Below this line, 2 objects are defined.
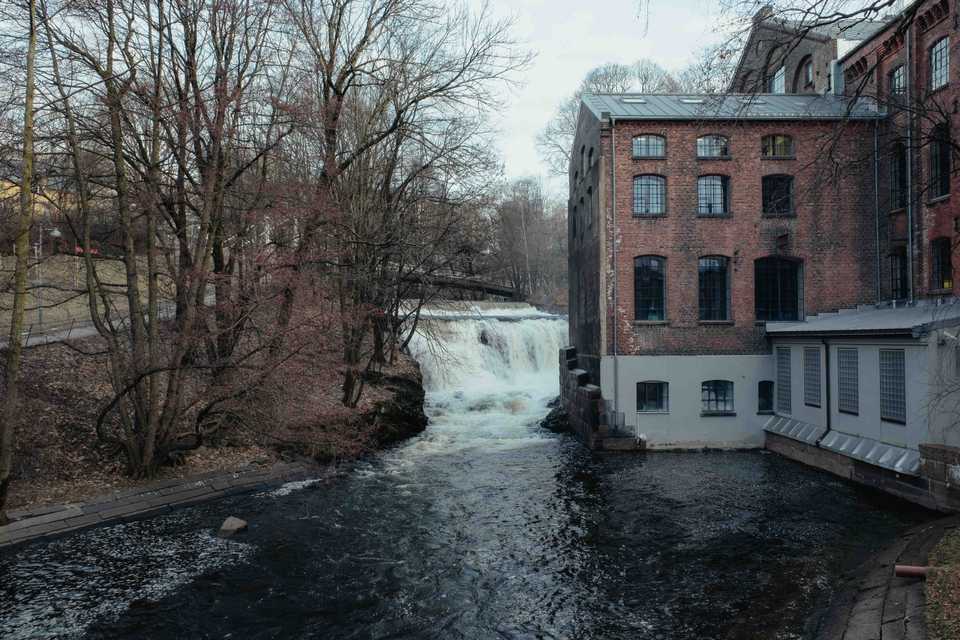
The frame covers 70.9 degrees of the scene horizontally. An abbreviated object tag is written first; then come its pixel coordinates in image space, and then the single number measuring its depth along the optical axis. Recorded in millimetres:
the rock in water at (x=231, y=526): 10422
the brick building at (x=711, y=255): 18453
